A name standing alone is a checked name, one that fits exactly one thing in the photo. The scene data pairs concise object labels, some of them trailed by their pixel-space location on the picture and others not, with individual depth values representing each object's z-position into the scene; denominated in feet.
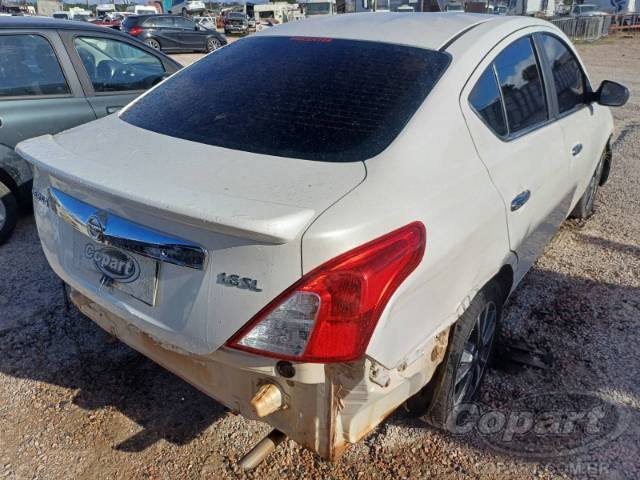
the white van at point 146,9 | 158.98
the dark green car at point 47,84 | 13.79
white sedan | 5.18
